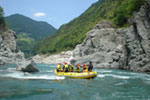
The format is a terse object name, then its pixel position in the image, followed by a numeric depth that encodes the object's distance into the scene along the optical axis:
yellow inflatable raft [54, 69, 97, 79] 25.48
